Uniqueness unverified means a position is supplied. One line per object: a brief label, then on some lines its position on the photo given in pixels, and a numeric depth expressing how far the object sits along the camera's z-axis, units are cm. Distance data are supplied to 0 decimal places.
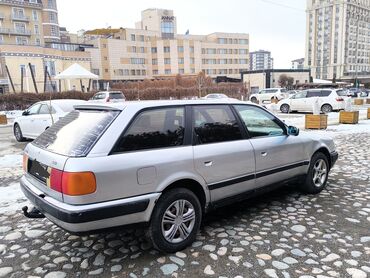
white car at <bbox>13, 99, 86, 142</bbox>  977
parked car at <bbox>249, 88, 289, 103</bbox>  3245
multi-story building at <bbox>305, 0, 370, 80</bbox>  12100
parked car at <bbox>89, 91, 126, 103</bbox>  2114
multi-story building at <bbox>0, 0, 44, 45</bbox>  6481
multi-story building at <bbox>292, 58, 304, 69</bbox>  18856
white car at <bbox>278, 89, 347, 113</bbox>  1994
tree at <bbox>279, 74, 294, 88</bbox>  7038
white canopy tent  2284
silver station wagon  288
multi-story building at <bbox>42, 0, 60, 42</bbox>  7062
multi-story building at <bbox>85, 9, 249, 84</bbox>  7969
